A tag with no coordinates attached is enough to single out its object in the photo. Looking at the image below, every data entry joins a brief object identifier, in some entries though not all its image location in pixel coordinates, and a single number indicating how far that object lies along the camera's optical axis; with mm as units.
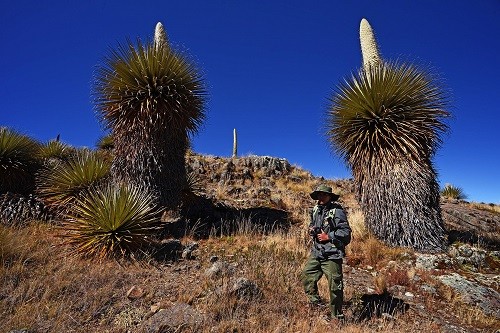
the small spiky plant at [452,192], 18689
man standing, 4941
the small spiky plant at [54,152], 11144
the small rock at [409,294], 6078
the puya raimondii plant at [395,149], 7891
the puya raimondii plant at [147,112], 8258
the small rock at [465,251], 7696
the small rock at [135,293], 5094
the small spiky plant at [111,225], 6465
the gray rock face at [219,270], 5844
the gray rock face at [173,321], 4238
